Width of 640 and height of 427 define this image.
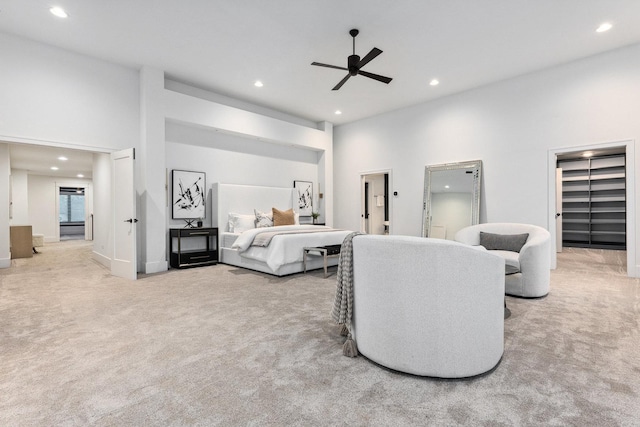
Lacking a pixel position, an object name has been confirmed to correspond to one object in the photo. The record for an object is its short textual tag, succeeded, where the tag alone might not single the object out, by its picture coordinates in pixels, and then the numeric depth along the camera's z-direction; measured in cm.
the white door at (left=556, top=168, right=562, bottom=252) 739
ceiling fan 387
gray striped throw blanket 206
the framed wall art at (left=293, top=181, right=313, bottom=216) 757
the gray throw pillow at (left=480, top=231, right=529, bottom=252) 398
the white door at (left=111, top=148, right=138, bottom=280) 450
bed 465
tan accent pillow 630
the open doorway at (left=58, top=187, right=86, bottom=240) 1362
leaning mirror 591
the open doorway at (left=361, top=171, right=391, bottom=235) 989
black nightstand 528
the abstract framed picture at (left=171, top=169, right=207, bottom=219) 559
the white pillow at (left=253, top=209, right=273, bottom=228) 612
